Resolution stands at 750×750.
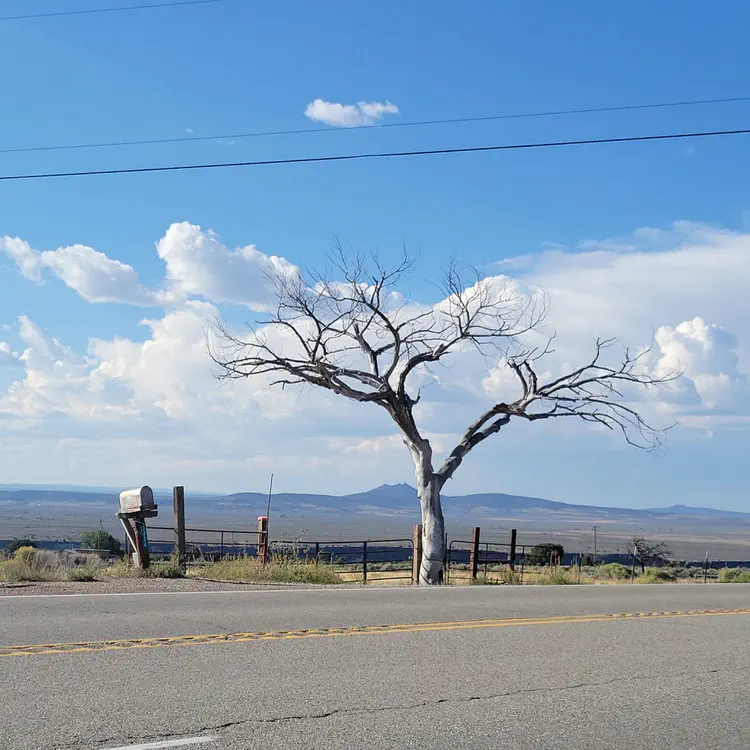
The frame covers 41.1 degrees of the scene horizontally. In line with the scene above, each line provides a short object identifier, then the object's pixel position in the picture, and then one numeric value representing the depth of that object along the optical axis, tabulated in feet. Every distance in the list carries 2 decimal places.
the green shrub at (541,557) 165.04
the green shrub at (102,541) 172.35
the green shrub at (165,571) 59.16
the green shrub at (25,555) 61.53
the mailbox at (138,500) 60.64
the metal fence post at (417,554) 85.61
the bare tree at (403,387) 87.71
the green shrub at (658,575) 86.92
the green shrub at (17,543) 157.95
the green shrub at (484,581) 71.03
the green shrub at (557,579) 72.98
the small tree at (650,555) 177.37
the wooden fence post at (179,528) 62.80
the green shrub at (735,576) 90.48
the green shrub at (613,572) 105.36
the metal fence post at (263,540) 67.87
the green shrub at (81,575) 54.94
